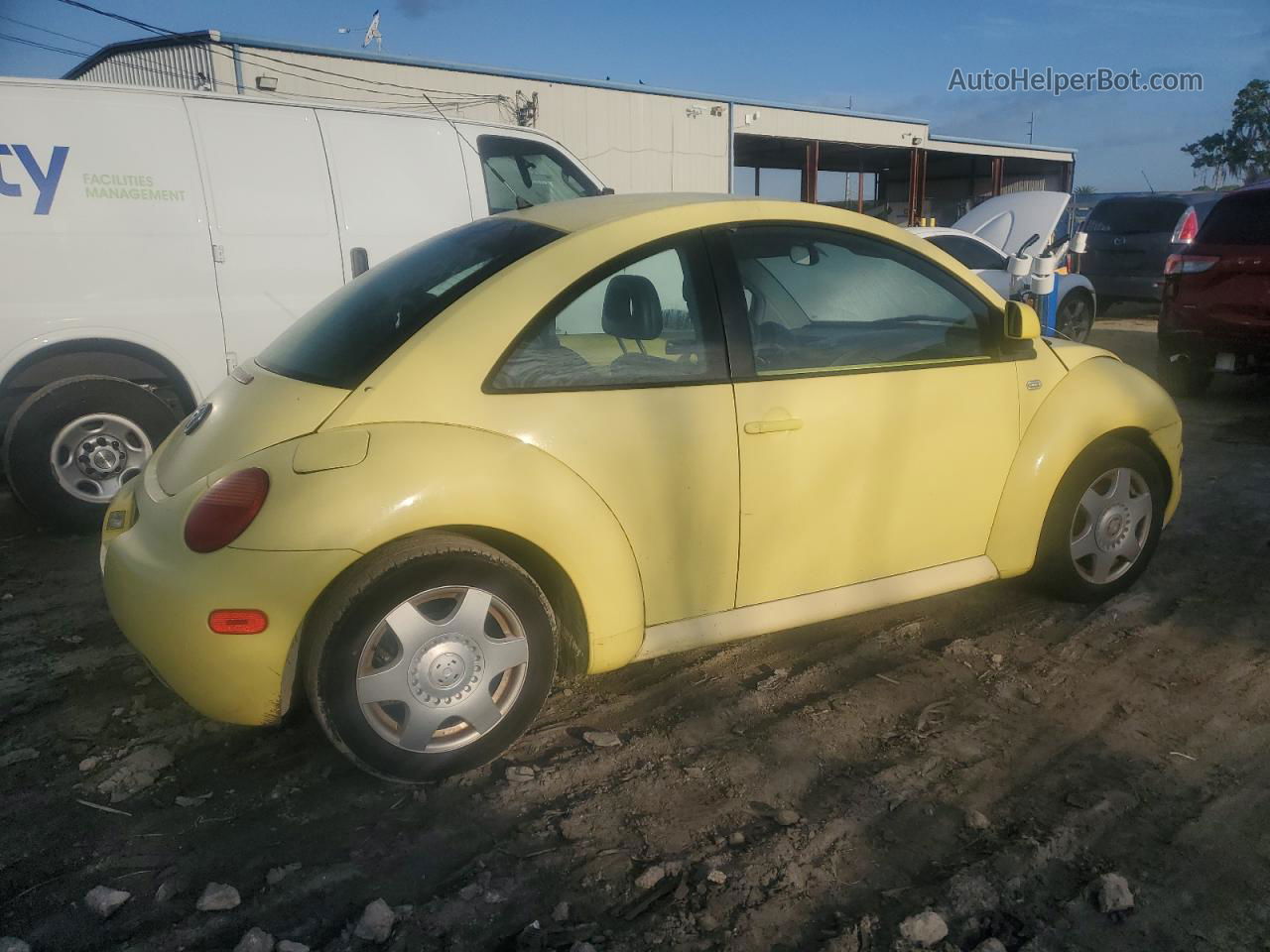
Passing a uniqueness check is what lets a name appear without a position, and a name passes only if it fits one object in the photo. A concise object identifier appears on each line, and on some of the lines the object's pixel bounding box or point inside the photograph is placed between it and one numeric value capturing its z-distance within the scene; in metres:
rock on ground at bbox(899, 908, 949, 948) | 2.11
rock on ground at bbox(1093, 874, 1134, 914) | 2.20
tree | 55.34
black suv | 13.98
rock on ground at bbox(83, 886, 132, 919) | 2.22
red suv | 7.25
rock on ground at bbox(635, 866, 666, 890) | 2.31
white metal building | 14.38
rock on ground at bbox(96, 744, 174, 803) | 2.73
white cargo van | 4.85
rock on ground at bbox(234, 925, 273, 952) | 2.09
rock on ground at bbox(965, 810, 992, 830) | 2.52
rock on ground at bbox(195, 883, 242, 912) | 2.23
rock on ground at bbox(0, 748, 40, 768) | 2.89
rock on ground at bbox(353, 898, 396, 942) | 2.14
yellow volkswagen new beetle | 2.53
